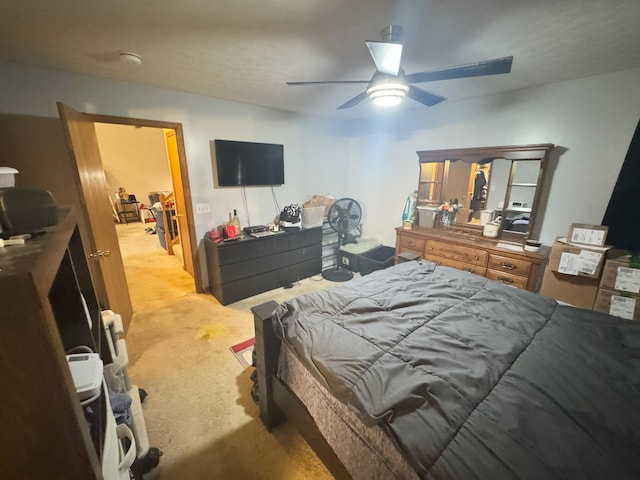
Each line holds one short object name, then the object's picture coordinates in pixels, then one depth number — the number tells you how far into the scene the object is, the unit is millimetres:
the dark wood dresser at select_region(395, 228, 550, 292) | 2350
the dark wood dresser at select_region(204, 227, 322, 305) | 2848
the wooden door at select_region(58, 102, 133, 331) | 1777
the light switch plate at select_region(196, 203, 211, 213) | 2939
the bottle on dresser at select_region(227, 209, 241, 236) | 3121
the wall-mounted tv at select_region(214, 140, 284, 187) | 2963
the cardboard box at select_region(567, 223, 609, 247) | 2061
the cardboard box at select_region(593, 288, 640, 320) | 1886
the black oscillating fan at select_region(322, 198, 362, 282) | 3453
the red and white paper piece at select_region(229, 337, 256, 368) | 2068
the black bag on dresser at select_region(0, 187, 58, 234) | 680
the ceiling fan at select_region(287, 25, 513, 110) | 1336
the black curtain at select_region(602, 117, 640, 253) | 2006
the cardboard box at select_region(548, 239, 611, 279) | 2014
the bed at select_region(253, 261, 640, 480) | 745
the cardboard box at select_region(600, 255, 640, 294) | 1875
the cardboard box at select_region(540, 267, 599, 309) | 2082
